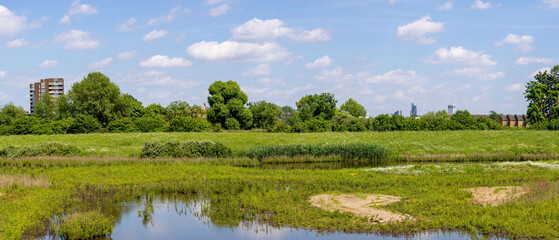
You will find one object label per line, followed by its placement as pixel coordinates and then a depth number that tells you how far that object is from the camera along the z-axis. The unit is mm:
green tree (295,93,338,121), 102938
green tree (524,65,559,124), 91375
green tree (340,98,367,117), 131125
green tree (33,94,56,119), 122625
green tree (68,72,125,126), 93375
